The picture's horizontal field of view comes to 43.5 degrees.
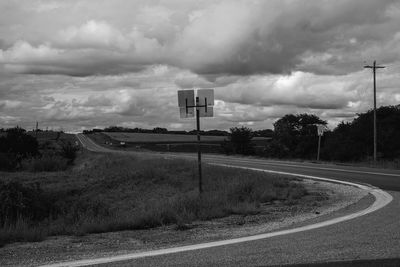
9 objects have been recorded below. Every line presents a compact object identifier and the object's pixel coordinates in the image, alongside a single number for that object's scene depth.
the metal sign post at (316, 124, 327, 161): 41.38
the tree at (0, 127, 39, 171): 67.07
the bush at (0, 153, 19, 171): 55.72
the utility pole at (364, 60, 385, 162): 44.06
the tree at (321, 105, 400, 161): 55.38
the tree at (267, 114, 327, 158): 72.12
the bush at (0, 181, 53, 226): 20.41
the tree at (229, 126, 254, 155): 76.69
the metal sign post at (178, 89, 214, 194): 14.94
